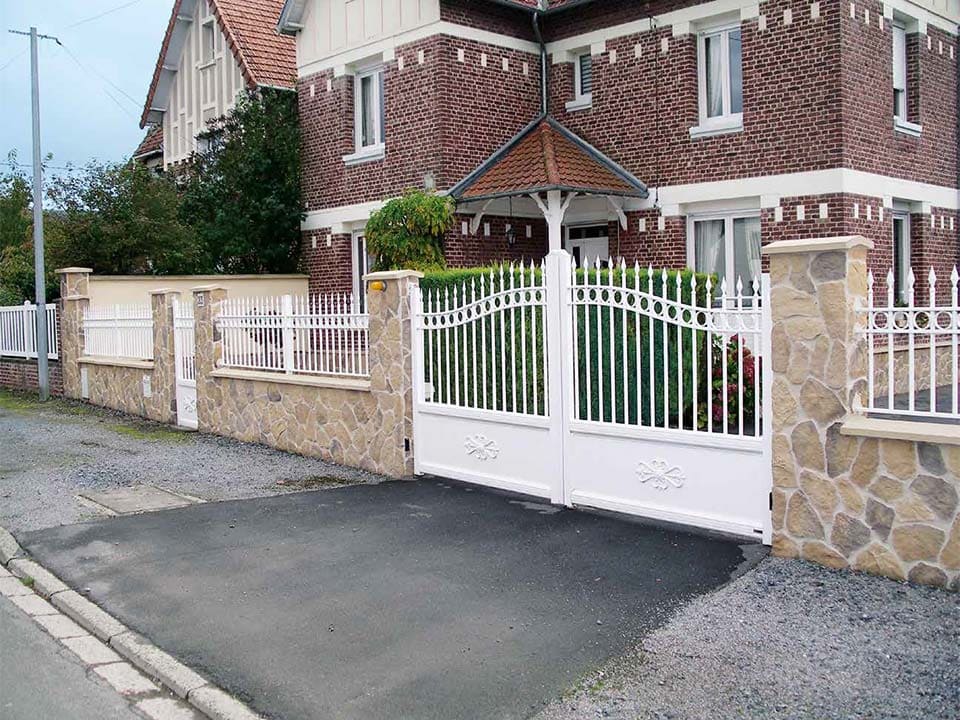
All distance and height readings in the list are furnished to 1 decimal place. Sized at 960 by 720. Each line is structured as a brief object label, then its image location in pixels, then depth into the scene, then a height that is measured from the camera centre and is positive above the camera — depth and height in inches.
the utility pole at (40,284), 750.5 +30.6
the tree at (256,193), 802.8 +101.3
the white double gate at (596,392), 285.7 -27.3
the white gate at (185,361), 566.3 -22.3
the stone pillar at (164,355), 582.6 -19.1
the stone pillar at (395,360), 400.2 -17.5
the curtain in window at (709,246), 638.5 +38.4
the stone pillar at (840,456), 239.0 -37.5
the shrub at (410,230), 653.3 +55.0
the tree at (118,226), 787.4 +75.3
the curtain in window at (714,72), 636.1 +147.3
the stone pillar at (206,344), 535.2 -12.3
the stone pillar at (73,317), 723.4 +5.6
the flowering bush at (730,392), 324.8 -27.6
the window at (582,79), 701.3 +161.3
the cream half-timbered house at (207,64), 900.6 +242.4
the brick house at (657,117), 584.4 +124.8
